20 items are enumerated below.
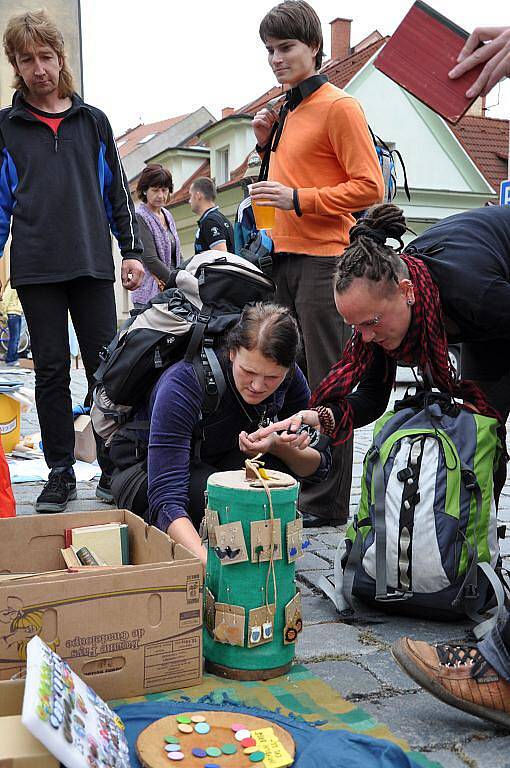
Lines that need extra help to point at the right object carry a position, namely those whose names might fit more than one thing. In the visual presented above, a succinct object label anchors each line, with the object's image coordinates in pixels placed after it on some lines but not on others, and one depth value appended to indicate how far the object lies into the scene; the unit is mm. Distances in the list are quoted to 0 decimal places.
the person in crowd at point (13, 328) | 14742
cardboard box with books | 2004
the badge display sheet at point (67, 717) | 1522
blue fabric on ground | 1812
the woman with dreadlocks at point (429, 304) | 2547
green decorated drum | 2256
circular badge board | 1775
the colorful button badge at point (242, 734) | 1875
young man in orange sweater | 3498
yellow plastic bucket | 5348
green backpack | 2594
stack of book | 2631
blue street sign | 7875
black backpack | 2975
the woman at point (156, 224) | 6363
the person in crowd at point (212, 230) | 6176
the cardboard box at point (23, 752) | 1583
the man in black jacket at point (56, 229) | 3896
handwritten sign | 1798
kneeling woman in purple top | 2725
